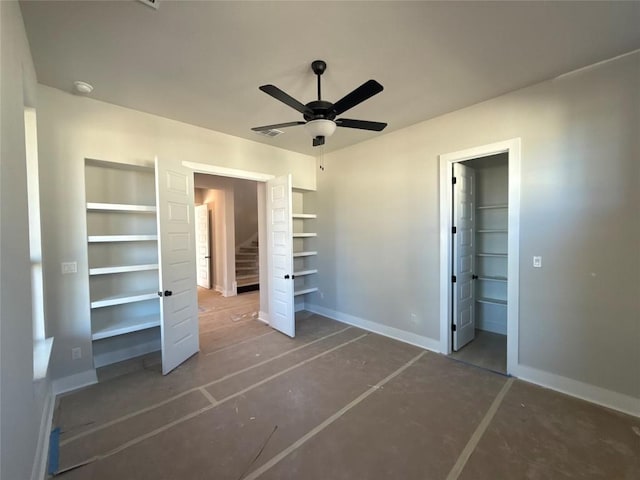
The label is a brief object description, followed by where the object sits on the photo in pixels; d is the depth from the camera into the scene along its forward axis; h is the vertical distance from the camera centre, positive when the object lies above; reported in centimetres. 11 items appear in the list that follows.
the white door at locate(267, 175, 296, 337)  394 -30
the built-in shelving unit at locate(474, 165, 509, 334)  400 -29
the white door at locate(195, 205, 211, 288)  743 -31
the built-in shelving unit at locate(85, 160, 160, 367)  301 -27
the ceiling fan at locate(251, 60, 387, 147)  185 +95
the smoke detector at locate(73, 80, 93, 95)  255 +142
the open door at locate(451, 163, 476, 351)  342 -30
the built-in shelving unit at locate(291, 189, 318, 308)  519 -20
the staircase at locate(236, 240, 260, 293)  730 -97
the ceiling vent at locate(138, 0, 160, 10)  166 +142
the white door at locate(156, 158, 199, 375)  293 -31
